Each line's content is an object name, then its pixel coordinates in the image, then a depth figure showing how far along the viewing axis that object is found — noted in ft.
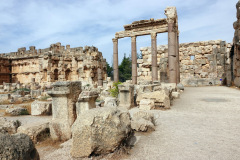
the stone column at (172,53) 38.93
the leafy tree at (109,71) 139.48
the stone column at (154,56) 47.35
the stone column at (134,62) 50.70
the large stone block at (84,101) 12.63
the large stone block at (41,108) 22.92
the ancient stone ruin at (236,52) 36.78
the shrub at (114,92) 28.40
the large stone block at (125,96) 22.26
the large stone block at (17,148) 5.65
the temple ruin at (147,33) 40.11
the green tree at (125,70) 130.11
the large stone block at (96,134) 8.40
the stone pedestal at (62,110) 12.17
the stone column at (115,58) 53.22
